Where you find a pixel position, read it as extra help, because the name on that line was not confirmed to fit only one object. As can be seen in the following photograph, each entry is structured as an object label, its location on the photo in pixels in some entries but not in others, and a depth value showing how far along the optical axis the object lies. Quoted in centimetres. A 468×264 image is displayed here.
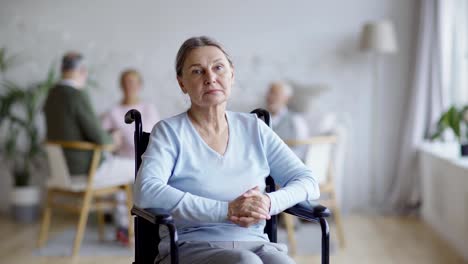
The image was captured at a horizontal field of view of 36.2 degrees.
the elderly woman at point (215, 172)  207
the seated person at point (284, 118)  471
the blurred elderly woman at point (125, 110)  512
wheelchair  208
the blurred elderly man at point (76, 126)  440
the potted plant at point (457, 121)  440
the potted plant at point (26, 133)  562
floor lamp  545
